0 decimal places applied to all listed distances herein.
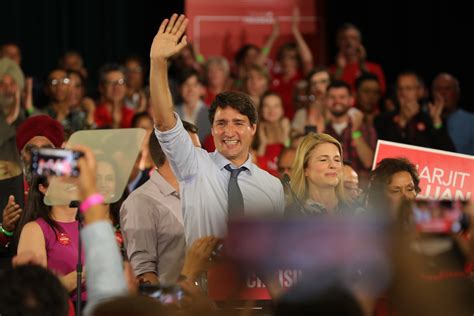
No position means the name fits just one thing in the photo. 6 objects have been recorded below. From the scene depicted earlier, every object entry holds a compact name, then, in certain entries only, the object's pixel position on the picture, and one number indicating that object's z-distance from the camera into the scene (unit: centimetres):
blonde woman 994
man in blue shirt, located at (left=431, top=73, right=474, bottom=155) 1541
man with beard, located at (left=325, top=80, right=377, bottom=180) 1430
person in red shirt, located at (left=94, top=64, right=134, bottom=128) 1627
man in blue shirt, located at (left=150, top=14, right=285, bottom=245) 889
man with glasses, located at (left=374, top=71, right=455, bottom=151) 1487
